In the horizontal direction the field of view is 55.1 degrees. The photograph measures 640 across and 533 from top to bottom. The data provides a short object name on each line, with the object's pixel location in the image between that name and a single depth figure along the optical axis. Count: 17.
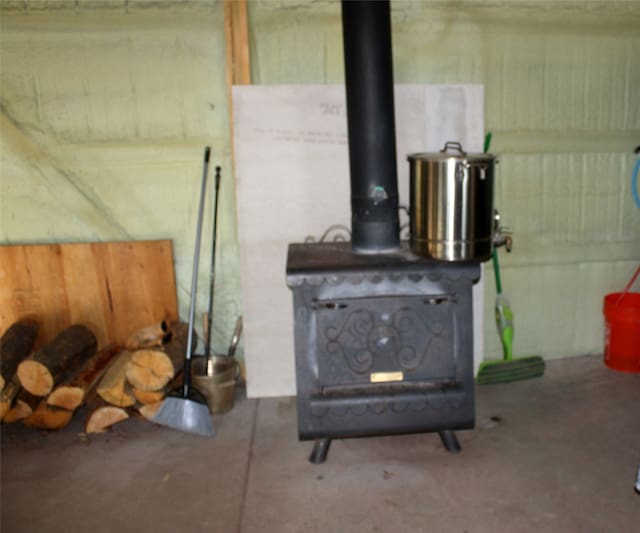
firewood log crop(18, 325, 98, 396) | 2.55
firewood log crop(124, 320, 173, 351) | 2.75
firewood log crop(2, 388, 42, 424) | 2.58
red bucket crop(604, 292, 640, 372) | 3.04
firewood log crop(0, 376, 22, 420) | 2.54
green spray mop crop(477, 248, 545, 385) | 3.00
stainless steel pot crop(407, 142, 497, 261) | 2.23
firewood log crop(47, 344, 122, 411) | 2.57
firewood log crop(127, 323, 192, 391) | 2.58
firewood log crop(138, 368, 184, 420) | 2.60
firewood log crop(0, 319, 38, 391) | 2.59
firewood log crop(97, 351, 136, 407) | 2.57
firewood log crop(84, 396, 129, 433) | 2.60
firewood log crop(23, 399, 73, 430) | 2.61
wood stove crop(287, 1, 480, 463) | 2.20
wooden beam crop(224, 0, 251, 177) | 2.69
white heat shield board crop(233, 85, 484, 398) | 2.76
